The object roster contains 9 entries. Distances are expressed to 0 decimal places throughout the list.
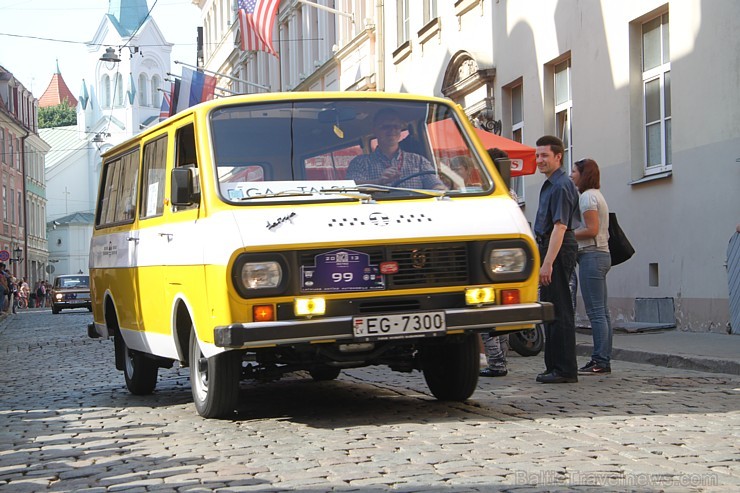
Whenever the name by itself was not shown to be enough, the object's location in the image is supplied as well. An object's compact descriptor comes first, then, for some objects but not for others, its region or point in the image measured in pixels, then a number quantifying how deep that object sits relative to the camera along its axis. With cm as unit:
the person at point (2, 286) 4156
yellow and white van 727
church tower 11356
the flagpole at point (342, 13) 3012
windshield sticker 770
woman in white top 1045
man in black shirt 968
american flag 3111
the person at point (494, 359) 1059
